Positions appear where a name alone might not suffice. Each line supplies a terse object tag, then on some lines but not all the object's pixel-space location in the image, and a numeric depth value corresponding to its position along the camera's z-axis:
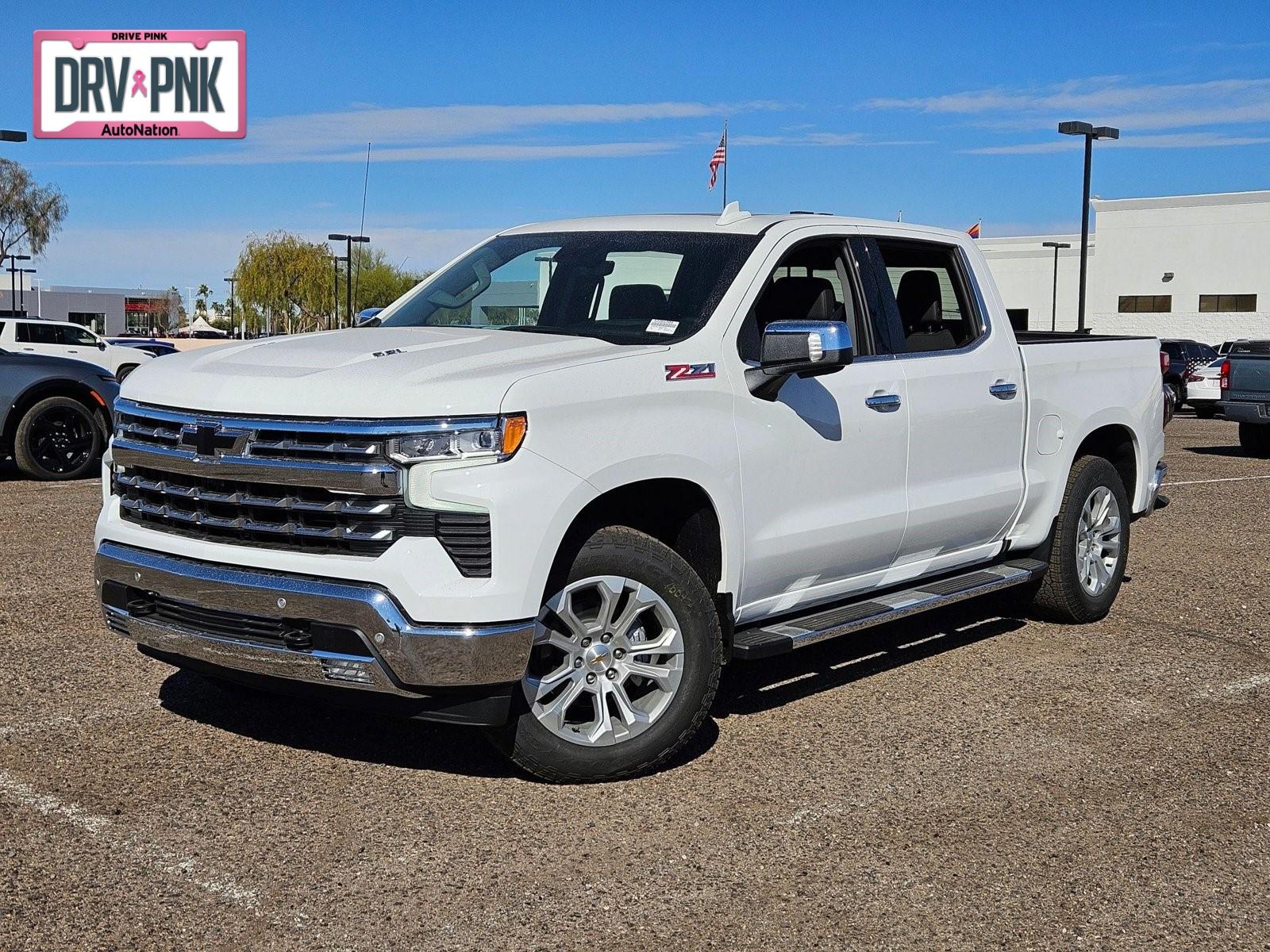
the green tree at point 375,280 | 91.03
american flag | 28.44
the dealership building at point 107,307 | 121.00
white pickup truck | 4.35
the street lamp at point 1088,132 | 32.09
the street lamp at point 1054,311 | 55.60
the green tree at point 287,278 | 88.56
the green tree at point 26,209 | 82.94
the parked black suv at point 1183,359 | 28.46
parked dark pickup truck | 17.42
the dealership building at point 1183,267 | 54.62
